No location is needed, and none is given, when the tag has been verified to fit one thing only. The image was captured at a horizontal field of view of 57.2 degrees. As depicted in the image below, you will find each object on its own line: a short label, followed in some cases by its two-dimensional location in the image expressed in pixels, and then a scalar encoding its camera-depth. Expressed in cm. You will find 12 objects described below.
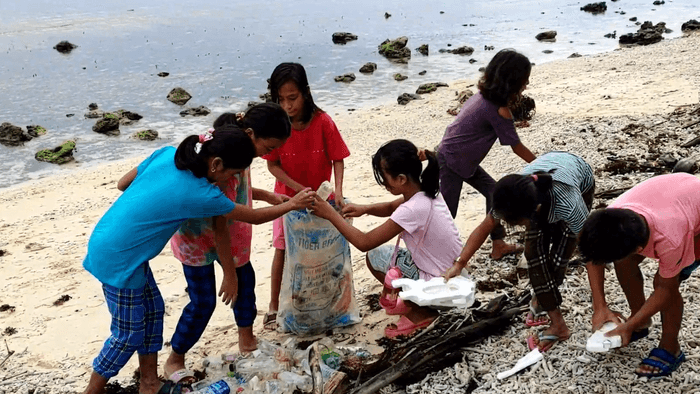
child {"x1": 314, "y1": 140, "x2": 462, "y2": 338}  348
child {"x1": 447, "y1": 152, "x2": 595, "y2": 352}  314
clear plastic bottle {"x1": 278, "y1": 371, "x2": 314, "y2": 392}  347
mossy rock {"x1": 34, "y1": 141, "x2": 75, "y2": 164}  1196
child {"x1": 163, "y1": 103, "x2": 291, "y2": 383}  340
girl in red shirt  381
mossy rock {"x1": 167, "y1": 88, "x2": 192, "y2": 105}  1617
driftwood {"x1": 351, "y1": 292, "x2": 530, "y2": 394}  331
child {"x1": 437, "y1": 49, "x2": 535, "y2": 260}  410
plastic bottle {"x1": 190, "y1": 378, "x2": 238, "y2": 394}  349
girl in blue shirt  311
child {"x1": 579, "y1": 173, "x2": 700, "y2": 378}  266
